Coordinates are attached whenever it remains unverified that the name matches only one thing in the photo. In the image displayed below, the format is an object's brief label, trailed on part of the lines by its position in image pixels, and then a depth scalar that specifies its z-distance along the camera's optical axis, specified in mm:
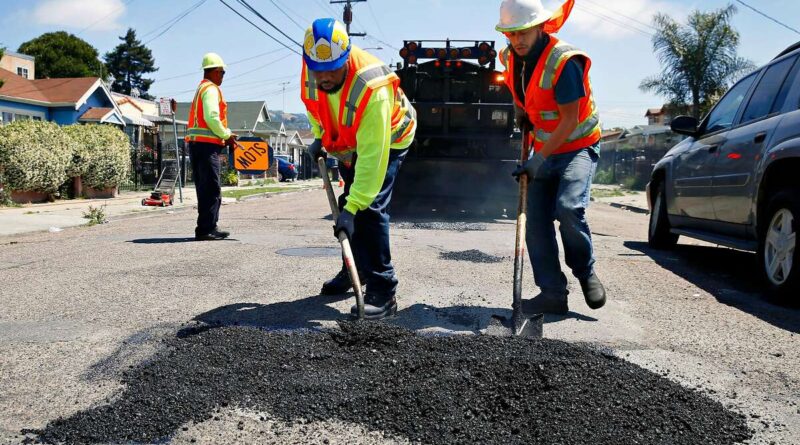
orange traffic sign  18266
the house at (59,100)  31125
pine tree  79938
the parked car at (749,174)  4941
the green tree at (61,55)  61594
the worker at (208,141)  7914
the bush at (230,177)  25906
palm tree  27938
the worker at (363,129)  3910
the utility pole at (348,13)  37625
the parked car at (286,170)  38594
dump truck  11852
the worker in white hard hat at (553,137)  4184
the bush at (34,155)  13586
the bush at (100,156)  16156
